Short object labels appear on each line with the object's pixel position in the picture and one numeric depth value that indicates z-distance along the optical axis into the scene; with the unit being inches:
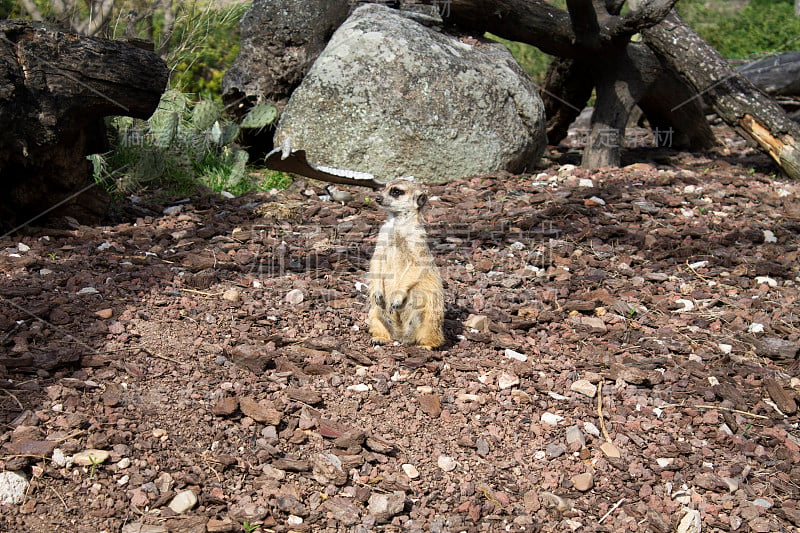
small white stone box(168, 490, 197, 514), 104.9
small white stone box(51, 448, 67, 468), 108.1
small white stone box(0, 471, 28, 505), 101.4
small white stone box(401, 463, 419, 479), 118.6
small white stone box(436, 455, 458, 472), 121.0
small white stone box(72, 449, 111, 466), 108.8
